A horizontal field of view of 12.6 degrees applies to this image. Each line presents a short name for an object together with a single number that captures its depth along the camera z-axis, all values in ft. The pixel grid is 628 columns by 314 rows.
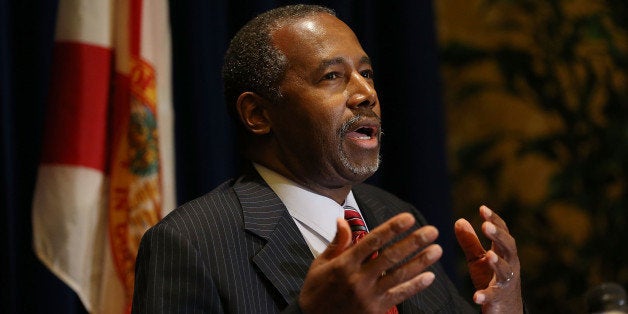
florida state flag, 11.41
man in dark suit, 10.15
